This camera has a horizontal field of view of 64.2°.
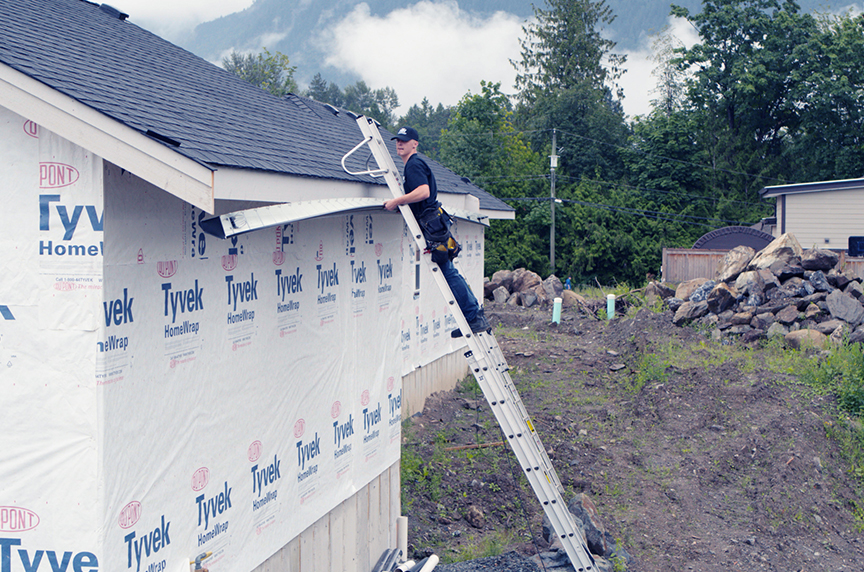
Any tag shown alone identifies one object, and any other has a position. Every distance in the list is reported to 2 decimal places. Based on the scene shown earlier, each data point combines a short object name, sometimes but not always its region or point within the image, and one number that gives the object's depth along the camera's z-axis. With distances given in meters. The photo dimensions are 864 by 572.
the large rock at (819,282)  17.67
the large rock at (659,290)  23.73
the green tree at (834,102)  38.12
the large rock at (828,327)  15.54
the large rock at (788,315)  16.56
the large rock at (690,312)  18.67
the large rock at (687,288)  21.59
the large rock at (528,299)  26.31
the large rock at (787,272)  18.56
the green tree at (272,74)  60.59
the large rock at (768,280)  18.25
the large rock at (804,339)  15.07
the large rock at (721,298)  18.34
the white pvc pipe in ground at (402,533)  7.02
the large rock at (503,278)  28.21
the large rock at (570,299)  24.90
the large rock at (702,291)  20.12
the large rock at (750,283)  18.33
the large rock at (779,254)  19.11
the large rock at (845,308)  16.08
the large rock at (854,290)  17.39
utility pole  38.97
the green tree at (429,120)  91.59
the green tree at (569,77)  50.81
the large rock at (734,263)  20.01
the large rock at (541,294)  26.30
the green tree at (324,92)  104.19
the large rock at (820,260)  18.55
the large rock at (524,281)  27.67
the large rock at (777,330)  16.17
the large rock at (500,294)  26.83
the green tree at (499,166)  40.56
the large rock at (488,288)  27.58
